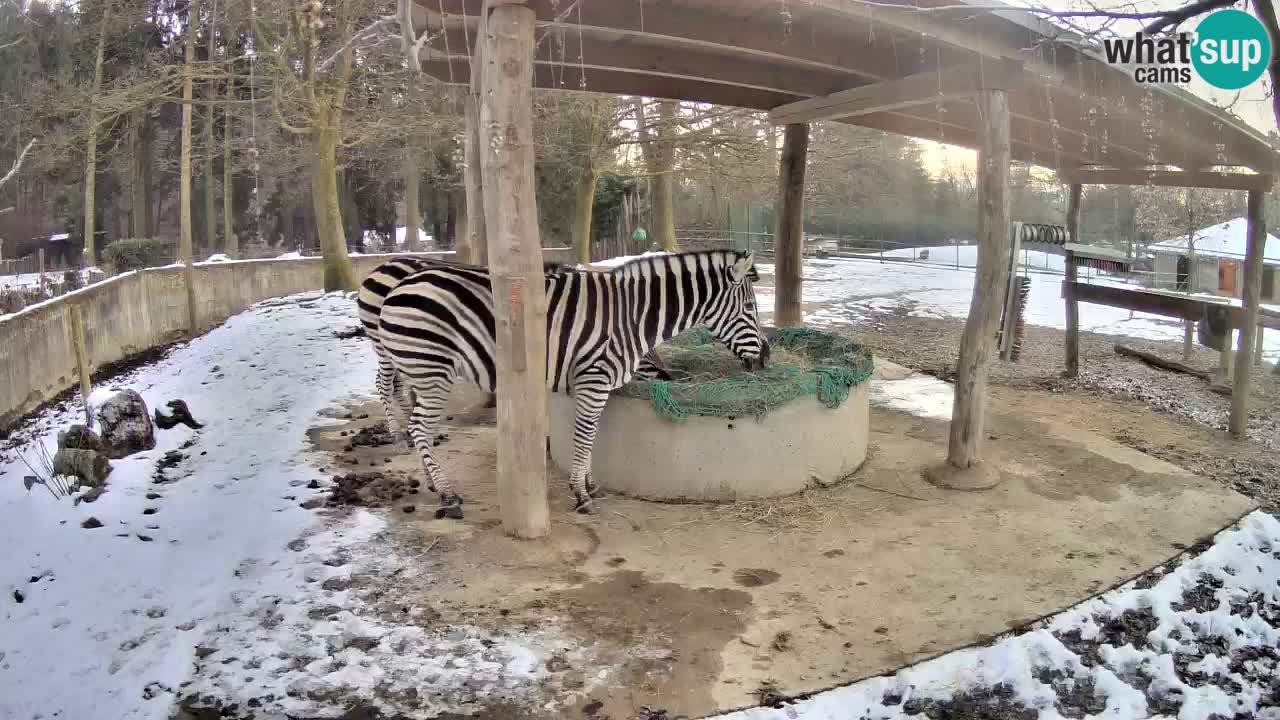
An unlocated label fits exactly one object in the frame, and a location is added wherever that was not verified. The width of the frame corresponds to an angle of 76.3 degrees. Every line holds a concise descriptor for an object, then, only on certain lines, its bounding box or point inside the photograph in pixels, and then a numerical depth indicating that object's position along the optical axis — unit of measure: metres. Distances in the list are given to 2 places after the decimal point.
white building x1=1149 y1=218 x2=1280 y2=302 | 10.97
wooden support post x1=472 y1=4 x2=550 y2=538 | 4.70
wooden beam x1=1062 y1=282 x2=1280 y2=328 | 7.68
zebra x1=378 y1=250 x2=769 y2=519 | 5.68
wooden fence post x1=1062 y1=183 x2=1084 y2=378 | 10.15
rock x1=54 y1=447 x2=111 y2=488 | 5.95
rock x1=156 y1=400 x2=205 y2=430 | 7.68
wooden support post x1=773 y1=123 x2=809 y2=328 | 9.12
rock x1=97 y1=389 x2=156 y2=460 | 6.75
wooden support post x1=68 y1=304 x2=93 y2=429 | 7.85
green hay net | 5.78
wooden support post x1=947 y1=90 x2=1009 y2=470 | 6.04
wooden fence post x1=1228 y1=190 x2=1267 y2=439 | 7.39
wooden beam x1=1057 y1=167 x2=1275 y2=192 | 7.84
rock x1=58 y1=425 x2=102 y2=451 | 6.36
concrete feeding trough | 5.80
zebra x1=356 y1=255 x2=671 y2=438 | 6.24
